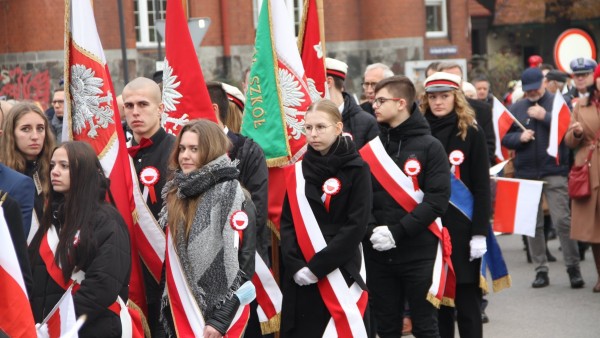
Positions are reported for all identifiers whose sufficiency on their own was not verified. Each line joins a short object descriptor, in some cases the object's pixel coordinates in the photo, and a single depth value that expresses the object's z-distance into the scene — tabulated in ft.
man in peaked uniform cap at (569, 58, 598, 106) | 72.62
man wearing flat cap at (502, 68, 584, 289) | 66.02
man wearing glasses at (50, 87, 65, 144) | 61.03
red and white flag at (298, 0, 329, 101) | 49.15
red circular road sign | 98.64
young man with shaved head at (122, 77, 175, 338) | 38.22
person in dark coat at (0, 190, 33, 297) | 29.22
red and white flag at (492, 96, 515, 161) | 66.40
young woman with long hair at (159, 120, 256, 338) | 32.22
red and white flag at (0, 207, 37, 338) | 27.22
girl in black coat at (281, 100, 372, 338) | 37.44
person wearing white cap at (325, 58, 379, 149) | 48.77
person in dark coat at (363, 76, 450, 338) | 41.31
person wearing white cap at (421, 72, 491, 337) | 45.27
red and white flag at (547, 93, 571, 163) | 64.99
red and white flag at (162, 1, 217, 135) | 41.72
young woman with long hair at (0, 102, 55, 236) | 37.84
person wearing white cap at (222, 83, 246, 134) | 44.72
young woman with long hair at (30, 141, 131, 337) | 31.20
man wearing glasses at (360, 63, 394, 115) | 57.37
